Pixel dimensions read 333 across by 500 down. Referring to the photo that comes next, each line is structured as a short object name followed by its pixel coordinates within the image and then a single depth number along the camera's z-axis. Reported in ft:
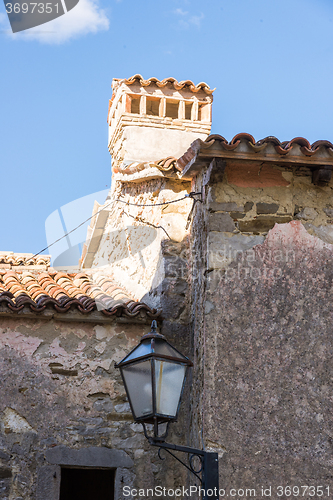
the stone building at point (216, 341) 29.71
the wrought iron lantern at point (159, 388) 21.77
